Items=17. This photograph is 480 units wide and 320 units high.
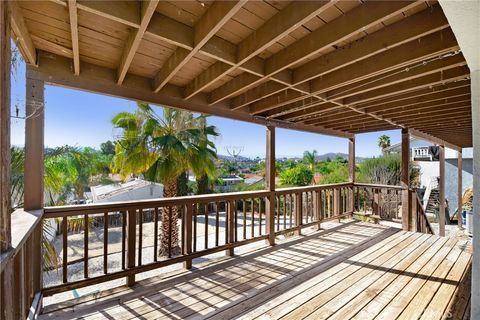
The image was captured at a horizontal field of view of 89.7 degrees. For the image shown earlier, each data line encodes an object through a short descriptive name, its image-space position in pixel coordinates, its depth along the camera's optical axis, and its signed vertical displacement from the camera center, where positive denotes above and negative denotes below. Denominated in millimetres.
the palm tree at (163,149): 6203 +395
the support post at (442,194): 7062 -993
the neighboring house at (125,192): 11289 -1413
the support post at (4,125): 1090 +187
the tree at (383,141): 24002 +2079
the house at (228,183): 17752 -1569
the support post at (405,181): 5016 -412
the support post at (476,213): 1206 -263
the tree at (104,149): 18197 +1193
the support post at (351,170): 5957 -213
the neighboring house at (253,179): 19609 -1424
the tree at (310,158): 22219 +408
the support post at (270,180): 4141 -302
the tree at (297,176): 17094 -1001
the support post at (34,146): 2131 +167
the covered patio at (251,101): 1549 +798
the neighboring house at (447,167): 12062 -307
